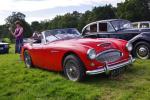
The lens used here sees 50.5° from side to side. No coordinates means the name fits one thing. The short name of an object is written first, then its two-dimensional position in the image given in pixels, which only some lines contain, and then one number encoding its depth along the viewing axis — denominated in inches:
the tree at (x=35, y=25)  2397.5
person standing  311.9
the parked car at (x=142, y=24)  300.8
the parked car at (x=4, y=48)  395.8
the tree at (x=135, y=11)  1371.5
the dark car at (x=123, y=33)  213.4
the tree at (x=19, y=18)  2021.8
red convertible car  149.8
